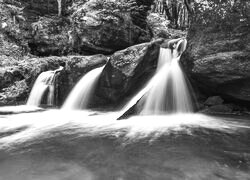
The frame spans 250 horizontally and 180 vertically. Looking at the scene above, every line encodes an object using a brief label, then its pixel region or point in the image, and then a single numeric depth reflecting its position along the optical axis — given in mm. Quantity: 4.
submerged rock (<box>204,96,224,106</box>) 7055
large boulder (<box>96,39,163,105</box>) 8164
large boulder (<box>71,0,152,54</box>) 14422
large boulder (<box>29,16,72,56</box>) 17641
